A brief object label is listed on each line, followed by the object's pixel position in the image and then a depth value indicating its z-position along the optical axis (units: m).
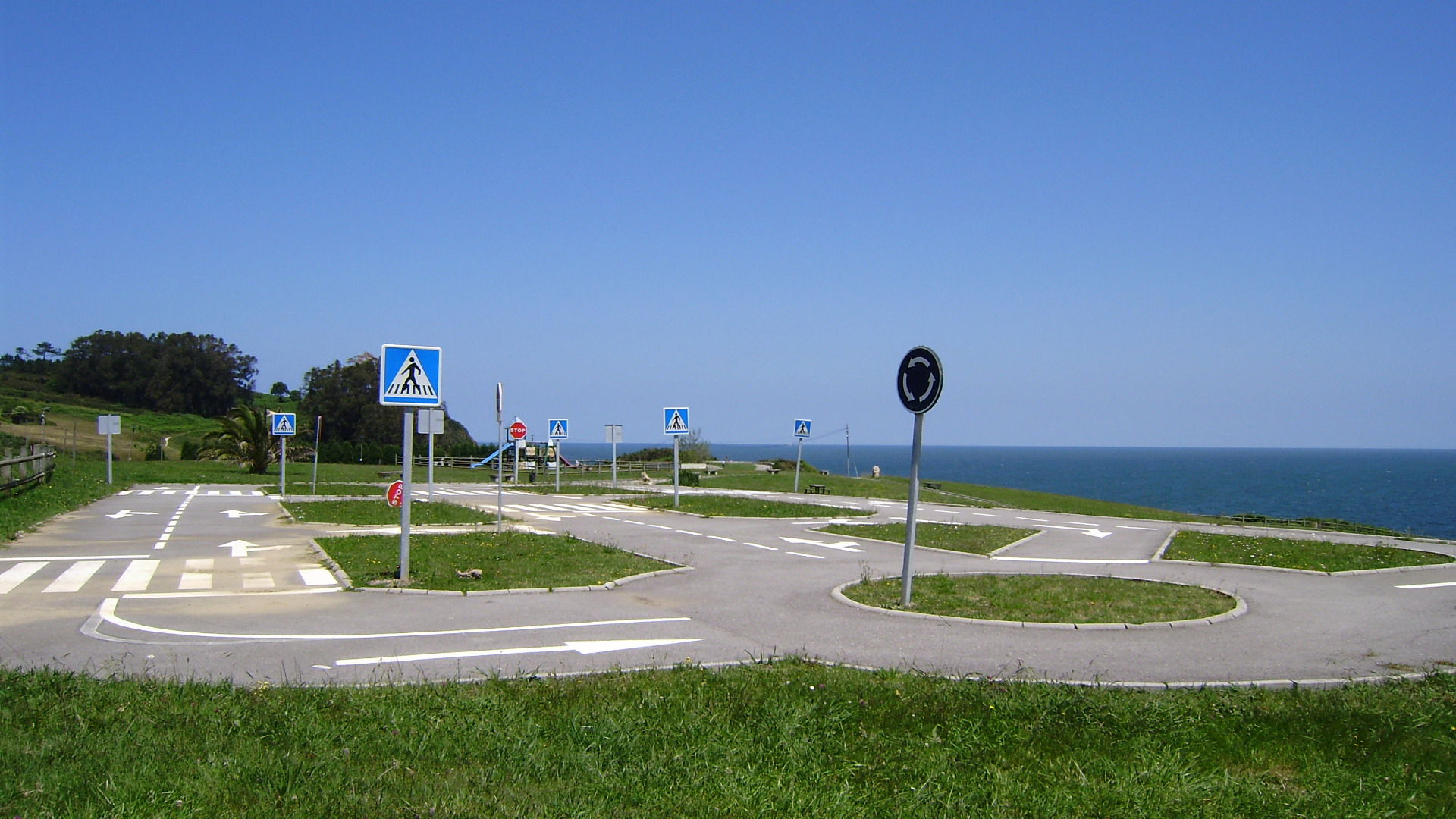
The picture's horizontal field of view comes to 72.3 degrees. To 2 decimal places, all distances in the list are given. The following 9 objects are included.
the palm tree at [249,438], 52.53
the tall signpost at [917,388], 11.73
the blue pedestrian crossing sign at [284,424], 36.81
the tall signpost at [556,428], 45.19
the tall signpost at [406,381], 13.38
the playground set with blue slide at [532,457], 54.82
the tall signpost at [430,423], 21.02
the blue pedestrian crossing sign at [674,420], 31.78
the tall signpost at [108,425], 39.84
